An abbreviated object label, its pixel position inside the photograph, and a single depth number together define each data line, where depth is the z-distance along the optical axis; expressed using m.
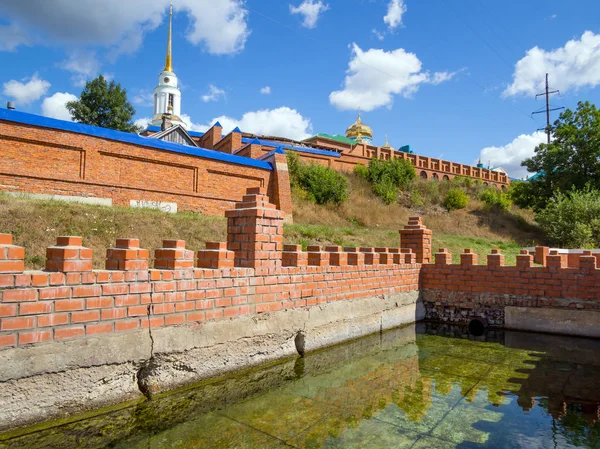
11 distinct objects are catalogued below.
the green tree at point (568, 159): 23.48
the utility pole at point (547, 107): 32.66
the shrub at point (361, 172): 24.03
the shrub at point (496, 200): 26.77
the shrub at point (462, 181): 28.33
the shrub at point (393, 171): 24.16
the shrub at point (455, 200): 25.34
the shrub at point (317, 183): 19.84
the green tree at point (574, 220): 17.84
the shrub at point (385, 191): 22.89
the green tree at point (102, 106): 28.39
